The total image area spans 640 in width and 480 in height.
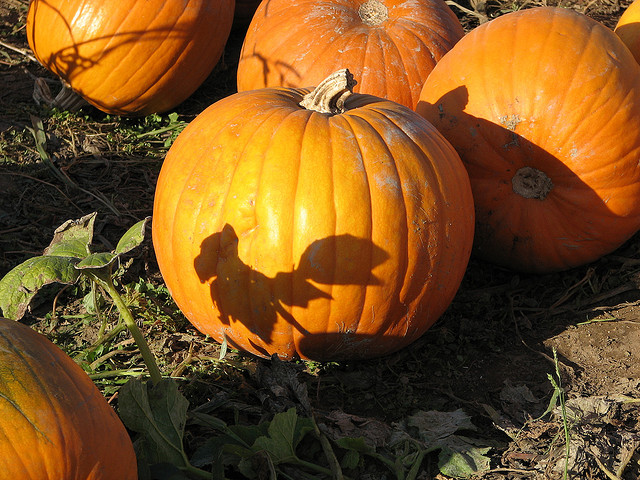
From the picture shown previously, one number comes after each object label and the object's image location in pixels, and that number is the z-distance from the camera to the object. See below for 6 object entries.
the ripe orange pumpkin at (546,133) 2.98
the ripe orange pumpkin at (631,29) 3.68
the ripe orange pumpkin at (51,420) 1.59
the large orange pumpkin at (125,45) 4.04
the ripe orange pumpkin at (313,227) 2.48
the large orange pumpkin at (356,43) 3.75
